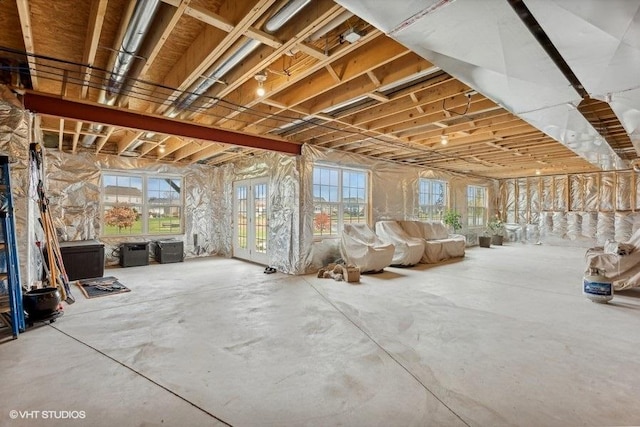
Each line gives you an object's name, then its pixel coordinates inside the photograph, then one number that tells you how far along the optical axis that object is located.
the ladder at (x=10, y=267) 2.72
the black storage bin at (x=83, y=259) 5.09
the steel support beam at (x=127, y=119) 3.29
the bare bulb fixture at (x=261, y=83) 2.91
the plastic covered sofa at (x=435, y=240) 6.79
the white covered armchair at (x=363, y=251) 5.50
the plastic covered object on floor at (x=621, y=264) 4.23
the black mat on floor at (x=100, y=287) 4.23
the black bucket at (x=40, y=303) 3.00
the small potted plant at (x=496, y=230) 10.27
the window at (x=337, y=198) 6.13
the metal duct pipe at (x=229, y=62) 1.84
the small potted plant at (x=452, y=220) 8.77
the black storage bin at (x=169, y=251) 6.66
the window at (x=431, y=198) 8.49
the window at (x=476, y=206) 10.23
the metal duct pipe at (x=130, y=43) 1.87
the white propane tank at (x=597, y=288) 3.77
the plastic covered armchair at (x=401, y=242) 6.17
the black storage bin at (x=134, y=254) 6.26
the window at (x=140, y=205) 6.50
